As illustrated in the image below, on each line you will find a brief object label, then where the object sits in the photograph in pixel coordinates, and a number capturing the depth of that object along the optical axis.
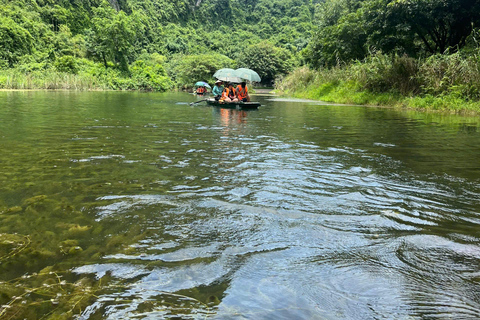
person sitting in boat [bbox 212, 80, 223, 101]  18.45
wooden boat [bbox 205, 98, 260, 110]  13.92
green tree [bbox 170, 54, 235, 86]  49.38
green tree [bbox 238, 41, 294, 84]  55.16
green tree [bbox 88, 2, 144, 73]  48.22
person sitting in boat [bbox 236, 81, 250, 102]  15.40
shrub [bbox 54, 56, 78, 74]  39.00
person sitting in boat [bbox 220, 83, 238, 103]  14.95
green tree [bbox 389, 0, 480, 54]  14.59
